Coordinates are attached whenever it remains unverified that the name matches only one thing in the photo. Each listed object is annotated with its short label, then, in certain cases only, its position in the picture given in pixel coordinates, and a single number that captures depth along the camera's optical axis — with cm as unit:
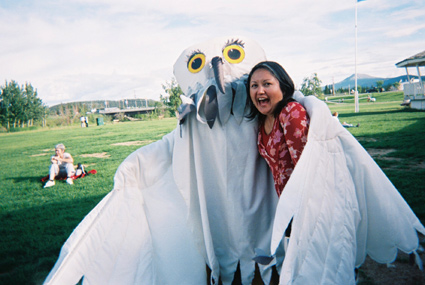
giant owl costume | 171
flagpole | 2042
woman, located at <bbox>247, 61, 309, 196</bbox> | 185
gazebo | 1848
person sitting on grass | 737
